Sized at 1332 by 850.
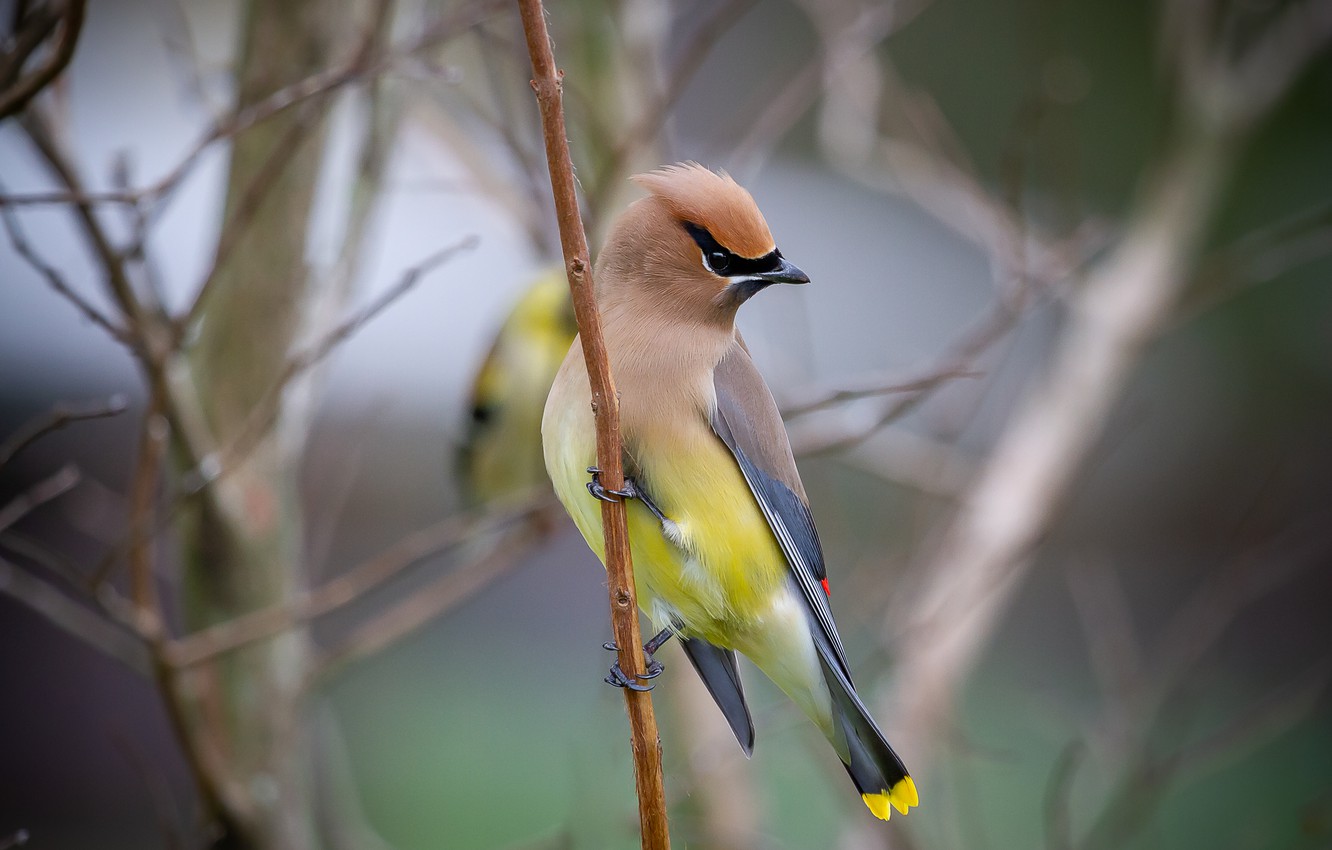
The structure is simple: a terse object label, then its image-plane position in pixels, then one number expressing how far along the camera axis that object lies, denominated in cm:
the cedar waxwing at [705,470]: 377
